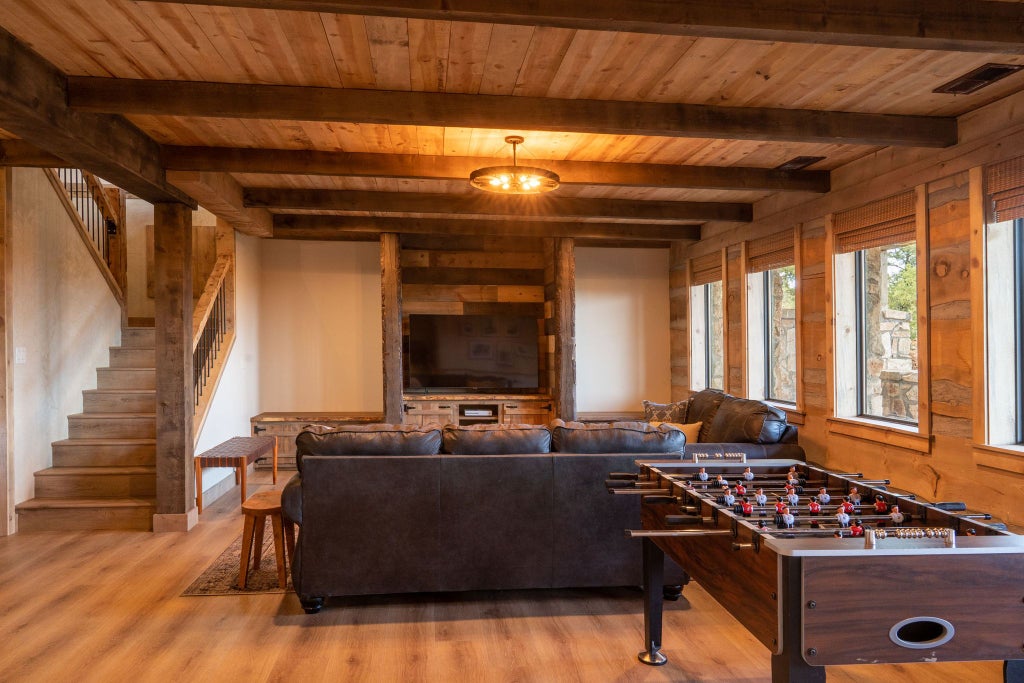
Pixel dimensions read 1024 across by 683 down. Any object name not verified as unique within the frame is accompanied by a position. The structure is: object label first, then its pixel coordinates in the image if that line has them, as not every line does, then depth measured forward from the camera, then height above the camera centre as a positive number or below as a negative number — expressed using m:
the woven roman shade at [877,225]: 4.13 +0.84
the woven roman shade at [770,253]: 5.55 +0.86
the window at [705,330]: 7.27 +0.22
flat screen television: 7.60 -0.04
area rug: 3.61 -1.32
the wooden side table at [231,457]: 5.09 -0.82
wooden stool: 3.57 -0.99
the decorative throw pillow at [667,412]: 5.77 -0.57
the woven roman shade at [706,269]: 6.89 +0.88
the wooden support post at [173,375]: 4.82 -0.16
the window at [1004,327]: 3.48 +0.10
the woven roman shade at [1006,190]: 3.32 +0.82
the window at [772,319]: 5.70 +0.27
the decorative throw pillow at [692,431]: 5.03 -0.64
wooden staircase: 4.79 -0.90
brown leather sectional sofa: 3.26 -0.81
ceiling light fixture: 3.92 +1.06
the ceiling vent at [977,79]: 3.08 +1.32
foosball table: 1.63 -0.64
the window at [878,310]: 4.27 +0.27
